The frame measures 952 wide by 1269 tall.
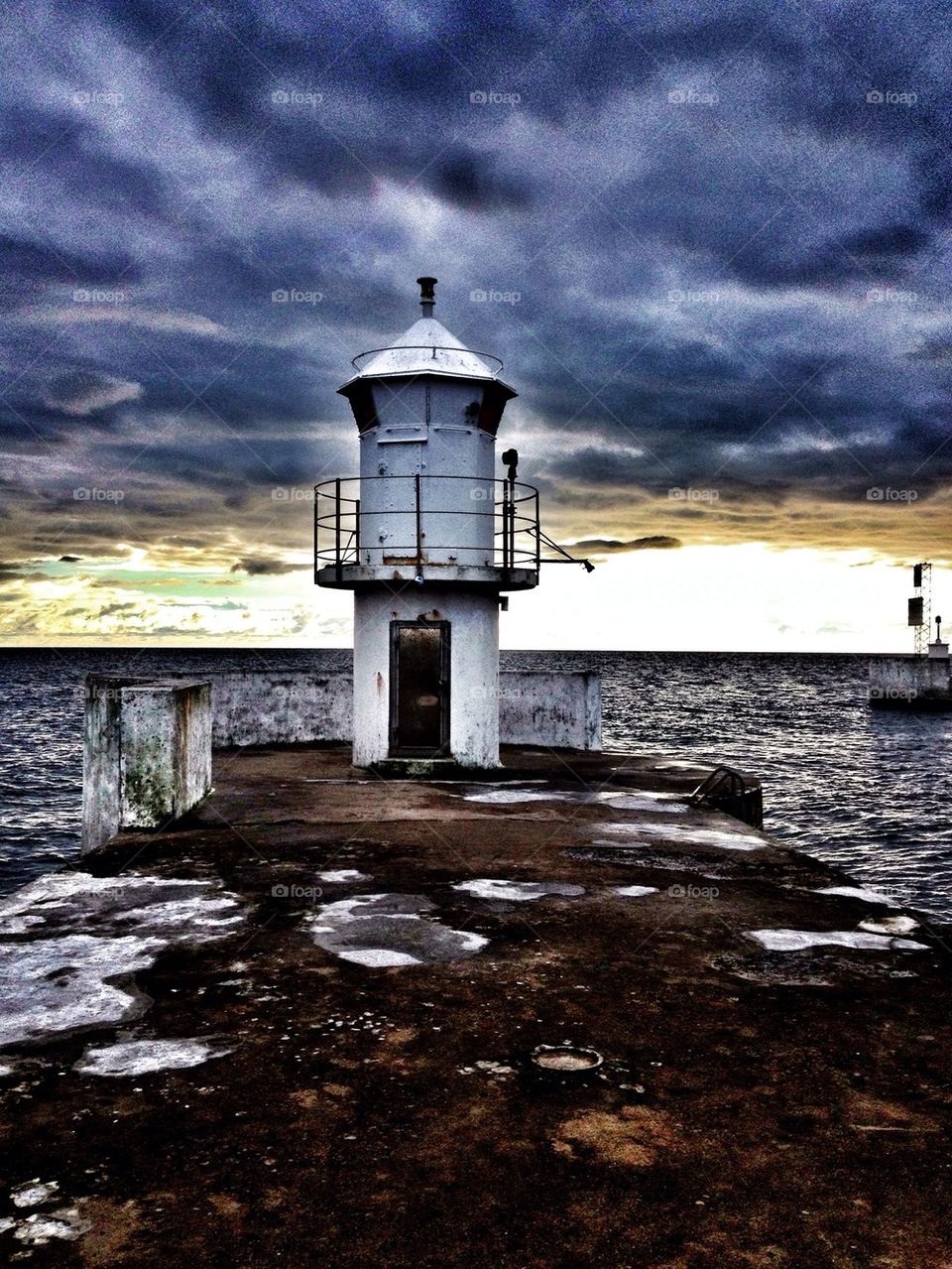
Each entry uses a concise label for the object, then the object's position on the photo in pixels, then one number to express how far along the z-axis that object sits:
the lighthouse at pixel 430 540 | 14.05
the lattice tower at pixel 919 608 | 58.69
